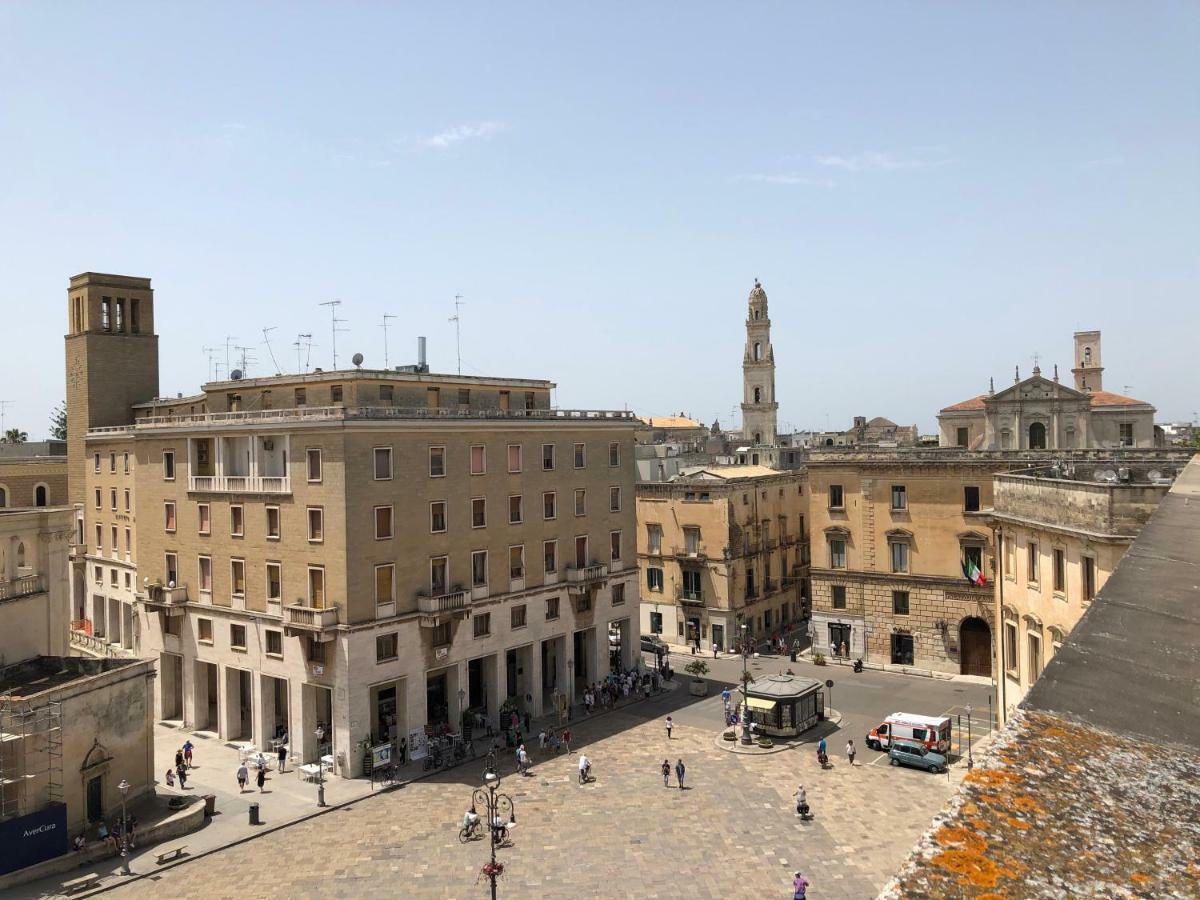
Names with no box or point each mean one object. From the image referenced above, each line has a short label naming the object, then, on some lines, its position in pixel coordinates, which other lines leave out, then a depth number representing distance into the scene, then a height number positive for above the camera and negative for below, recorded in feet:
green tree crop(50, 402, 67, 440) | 360.93 +10.11
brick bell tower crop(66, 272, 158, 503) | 209.46 +23.42
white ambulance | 134.00 -44.17
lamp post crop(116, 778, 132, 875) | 104.78 -46.45
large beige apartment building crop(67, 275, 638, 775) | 140.15 -18.39
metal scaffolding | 103.14 -35.17
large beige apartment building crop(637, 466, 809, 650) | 214.69 -28.51
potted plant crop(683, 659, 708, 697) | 179.42 -48.84
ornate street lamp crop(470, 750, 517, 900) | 89.66 -46.99
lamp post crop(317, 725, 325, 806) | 125.08 -47.51
